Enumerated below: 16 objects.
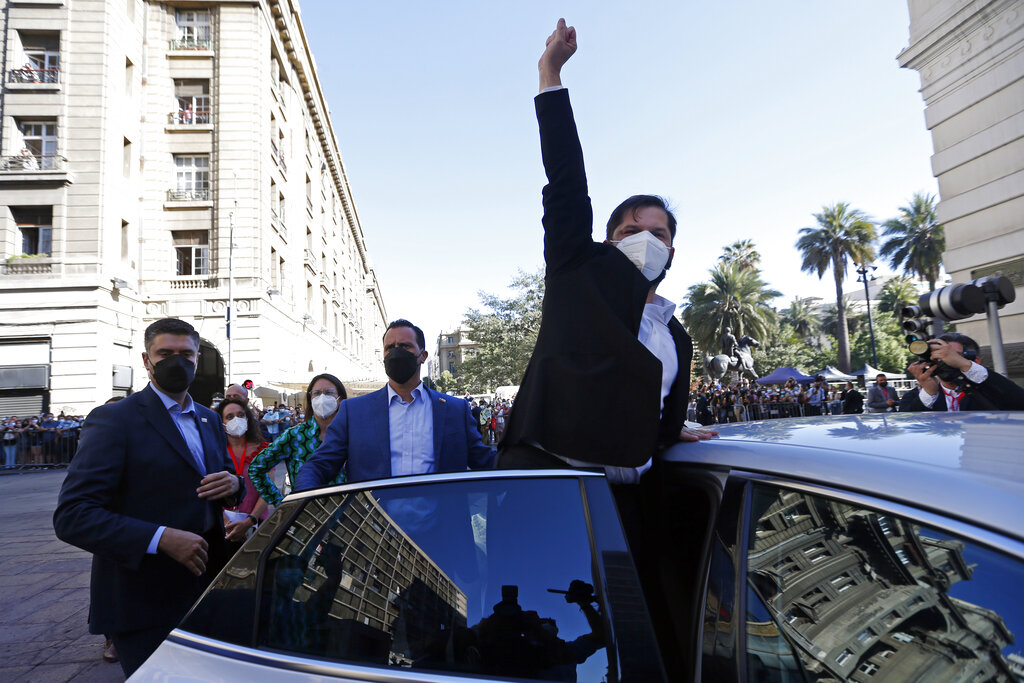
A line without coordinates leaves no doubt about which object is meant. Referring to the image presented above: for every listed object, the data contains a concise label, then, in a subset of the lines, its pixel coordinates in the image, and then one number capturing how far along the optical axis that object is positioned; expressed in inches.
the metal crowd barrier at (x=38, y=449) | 719.7
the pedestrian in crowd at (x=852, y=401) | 722.2
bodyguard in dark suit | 89.9
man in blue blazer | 120.8
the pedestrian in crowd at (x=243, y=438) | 199.5
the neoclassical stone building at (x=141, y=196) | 812.6
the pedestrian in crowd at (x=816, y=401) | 903.5
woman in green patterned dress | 174.4
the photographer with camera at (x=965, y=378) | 166.2
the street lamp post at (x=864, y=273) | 1535.8
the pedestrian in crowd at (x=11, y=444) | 717.9
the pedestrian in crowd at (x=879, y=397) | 482.9
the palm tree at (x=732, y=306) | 1814.7
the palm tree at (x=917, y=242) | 1615.4
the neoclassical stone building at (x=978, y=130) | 472.7
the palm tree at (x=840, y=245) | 1702.8
